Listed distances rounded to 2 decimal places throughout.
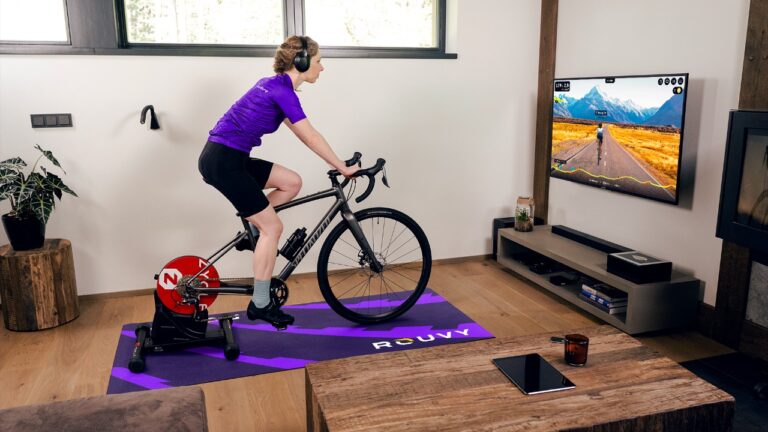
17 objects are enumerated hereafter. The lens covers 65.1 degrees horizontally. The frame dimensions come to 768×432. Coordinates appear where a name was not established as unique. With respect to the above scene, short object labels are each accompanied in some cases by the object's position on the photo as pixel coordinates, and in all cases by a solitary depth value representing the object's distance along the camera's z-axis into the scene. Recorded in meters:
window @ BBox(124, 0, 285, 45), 3.42
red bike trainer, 2.70
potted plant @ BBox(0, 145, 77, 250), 2.88
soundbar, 3.30
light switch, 3.20
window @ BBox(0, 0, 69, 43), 3.19
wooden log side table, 2.92
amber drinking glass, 1.71
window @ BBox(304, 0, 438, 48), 3.67
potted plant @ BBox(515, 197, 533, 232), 3.78
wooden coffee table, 1.45
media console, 2.80
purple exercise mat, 2.51
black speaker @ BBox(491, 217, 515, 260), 4.00
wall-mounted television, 2.84
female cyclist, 2.62
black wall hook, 3.24
